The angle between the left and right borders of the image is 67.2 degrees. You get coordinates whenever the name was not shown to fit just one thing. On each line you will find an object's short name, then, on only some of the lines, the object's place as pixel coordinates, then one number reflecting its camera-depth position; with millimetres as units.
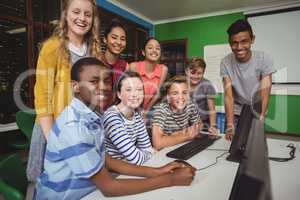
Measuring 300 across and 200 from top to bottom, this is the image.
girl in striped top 1228
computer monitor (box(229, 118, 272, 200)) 365
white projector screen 4184
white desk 822
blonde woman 1214
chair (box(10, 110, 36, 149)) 2463
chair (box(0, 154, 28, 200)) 728
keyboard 1274
